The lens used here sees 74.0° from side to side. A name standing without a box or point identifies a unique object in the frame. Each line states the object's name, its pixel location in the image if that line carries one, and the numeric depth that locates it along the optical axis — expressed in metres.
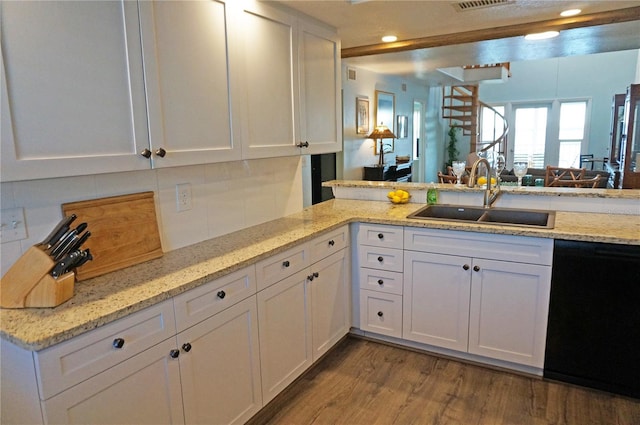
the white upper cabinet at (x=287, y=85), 2.19
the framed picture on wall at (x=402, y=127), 7.91
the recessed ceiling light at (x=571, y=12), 2.76
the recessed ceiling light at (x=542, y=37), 3.84
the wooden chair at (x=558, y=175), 4.99
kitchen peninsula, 1.27
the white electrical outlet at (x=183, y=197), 2.14
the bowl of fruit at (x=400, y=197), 3.19
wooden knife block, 1.41
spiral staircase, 9.75
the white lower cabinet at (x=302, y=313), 2.12
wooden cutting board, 1.72
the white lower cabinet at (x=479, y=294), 2.37
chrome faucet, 2.82
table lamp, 6.49
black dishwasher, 2.16
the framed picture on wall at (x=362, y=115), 6.28
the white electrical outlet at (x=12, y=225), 1.50
